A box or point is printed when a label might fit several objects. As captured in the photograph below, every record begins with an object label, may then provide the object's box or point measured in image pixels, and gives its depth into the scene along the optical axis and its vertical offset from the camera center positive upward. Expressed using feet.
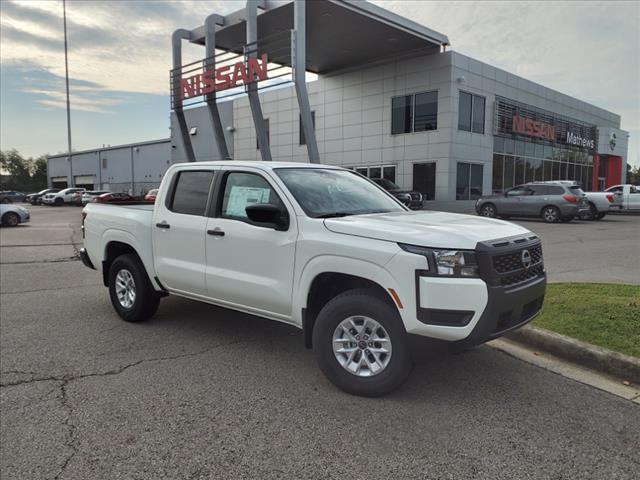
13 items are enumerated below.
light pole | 146.88 +35.19
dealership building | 75.61 +17.06
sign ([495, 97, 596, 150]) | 93.45 +14.91
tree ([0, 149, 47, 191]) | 311.27 +12.52
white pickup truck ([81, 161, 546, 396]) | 11.29 -1.80
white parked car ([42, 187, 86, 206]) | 150.82 -1.78
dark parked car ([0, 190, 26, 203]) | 172.66 -2.22
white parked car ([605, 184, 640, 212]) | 80.79 -0.09
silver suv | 63.98 -0.74
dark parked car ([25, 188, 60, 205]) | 170.44 -2.09
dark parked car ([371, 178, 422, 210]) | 67.88 +0.14
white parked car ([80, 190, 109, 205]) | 136.69 -0.96
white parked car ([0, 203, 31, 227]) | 67.96 -3.42
